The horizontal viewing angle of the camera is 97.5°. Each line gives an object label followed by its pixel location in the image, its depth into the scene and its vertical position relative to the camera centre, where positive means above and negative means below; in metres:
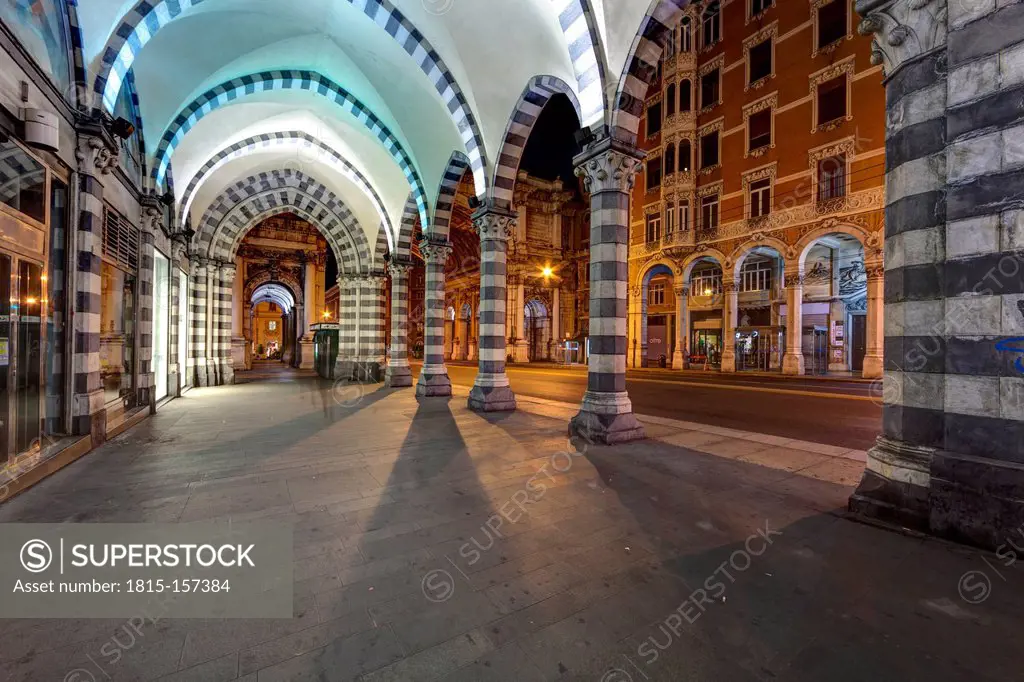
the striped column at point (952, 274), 3.02 +0.48
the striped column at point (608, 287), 6.52 +0.78
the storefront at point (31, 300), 4.55 +0.40
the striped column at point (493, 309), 9.53 +0.64
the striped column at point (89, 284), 5.81 +0.70
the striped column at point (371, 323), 17.78 +0.59
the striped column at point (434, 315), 11.95 +0.62
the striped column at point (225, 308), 17.14 +1.10
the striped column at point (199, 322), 15.26 +0.51
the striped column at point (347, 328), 18.08 +0.39
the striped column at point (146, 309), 8.89 +0.56
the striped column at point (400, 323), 14.88 +0.50
